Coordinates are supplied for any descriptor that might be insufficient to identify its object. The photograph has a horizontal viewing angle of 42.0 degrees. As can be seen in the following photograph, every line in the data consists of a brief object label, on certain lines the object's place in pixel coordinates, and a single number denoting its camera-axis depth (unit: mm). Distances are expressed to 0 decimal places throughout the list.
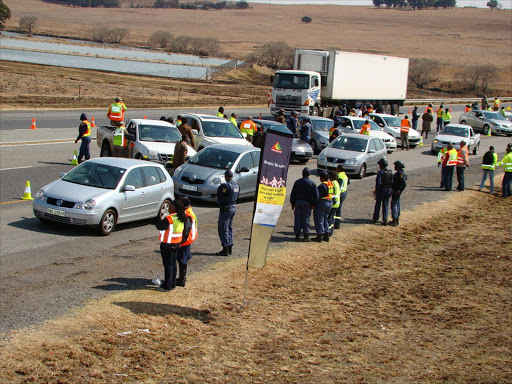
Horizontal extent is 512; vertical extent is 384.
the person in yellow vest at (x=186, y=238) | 10336
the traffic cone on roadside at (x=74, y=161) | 22102
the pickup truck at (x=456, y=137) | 31859
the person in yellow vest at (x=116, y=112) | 24828
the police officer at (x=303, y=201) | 14328
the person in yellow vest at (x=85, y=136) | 21344
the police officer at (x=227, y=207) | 12688
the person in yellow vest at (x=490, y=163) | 23062
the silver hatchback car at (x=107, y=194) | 13891
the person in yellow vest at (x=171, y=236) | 10156
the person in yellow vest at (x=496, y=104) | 55525
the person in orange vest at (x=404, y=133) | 32906
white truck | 37562
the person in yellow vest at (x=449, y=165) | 22453
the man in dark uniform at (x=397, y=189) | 16656
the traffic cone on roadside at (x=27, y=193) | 17047
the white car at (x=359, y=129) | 30938
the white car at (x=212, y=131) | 23356
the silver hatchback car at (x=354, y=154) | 23953
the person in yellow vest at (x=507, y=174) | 22344
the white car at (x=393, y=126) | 33938
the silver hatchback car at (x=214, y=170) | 17719
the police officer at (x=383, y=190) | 16672
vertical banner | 10009
